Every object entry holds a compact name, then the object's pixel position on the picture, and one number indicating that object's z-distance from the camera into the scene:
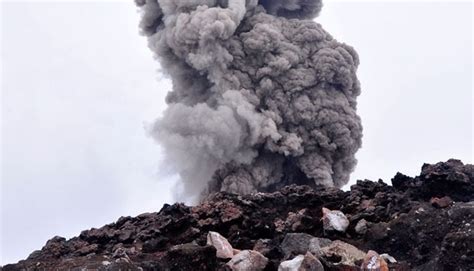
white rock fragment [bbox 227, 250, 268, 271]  12.39
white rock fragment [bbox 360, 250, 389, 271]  11.70
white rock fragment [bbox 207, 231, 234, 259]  13.12
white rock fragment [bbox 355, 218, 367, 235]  14.29
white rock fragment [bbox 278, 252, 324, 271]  11.49
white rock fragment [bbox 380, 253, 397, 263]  12.59
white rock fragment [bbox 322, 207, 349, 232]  14.56
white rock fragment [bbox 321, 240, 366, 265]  12.57
